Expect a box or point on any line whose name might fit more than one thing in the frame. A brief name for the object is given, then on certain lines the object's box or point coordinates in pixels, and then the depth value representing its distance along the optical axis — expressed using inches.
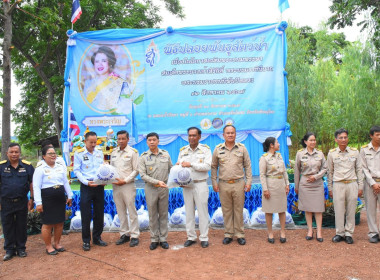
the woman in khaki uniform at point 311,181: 159.2
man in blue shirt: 155.5
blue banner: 267.6
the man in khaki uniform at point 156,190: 152.6
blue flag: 259.6
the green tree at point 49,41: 378.0
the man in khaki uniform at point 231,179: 154.6
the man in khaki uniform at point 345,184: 154.8
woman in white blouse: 145.5
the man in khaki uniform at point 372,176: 154.3
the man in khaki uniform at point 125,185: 158.7
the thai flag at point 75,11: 268.7
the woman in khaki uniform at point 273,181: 155.9
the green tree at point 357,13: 349.4
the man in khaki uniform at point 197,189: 153.6
